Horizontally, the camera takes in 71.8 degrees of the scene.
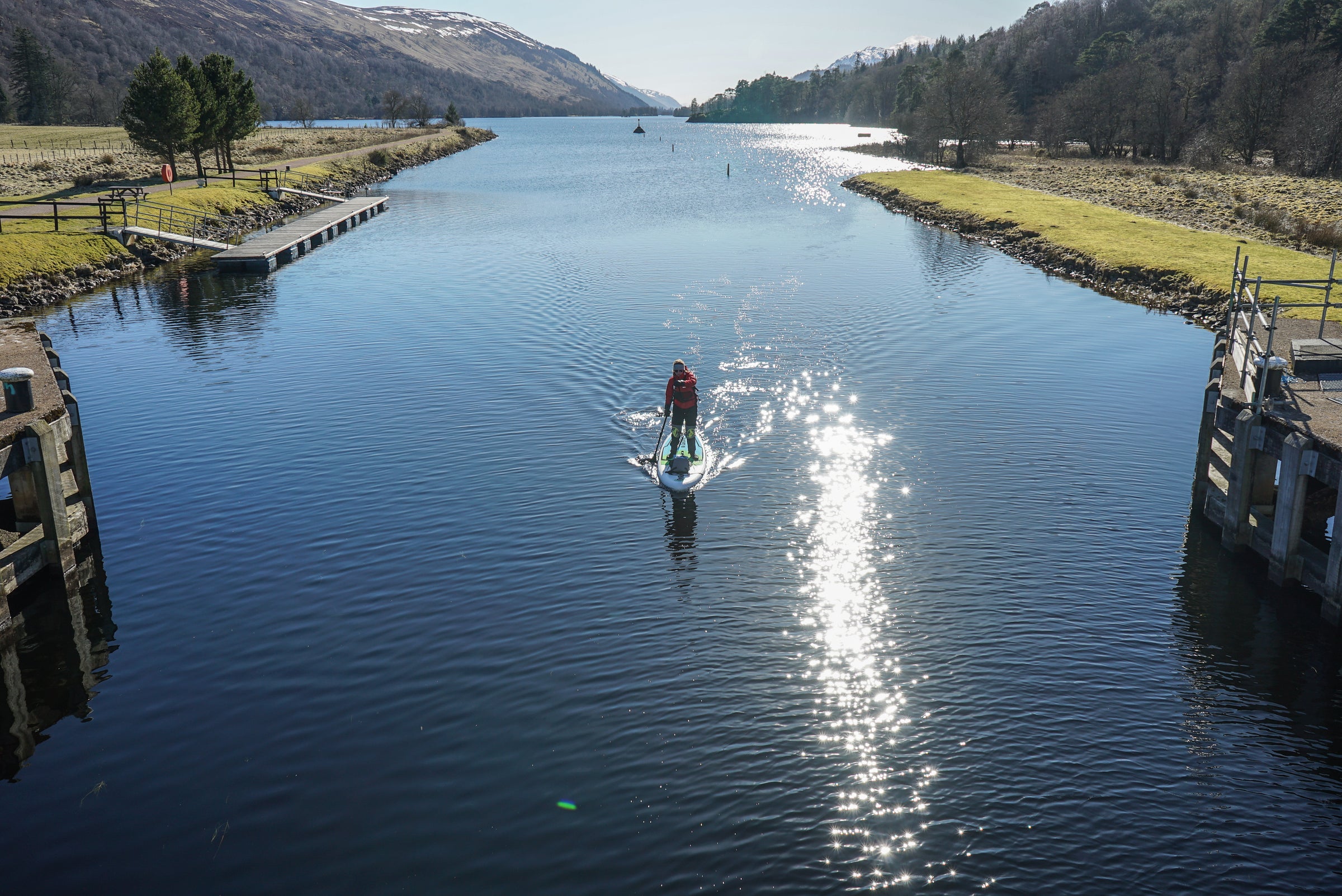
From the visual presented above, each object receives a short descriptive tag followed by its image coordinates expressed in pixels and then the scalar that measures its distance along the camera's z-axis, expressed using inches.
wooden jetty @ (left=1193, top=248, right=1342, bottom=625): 688.4
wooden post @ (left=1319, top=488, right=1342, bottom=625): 660.1
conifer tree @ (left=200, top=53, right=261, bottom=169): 3245.6
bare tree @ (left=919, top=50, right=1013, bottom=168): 4785.9
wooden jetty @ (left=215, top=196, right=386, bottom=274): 2137.1
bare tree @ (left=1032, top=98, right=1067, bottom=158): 5113.2
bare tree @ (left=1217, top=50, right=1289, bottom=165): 3774.6
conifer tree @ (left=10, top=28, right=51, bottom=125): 6156.5
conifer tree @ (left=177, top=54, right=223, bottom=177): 3100.4
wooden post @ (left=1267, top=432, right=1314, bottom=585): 693.3
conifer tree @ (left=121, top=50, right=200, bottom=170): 2832.2
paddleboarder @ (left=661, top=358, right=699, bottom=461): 938.7
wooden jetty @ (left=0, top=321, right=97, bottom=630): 721.0
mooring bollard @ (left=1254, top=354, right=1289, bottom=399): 765.3
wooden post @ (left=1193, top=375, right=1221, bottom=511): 863.1
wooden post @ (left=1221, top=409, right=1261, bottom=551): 764.6
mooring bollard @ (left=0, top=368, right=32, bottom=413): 774.5
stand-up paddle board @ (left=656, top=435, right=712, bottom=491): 907.4
